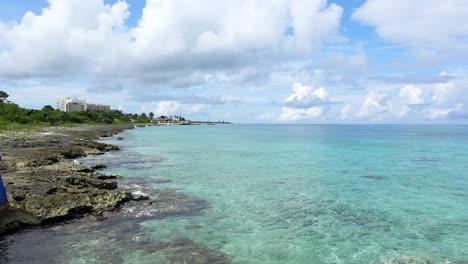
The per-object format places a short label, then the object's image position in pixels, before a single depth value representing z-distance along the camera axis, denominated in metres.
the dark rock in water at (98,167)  35.62
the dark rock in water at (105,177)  27.88
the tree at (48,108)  175.45
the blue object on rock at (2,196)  15.58
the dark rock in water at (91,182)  23.73
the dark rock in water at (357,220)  19.27
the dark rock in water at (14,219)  15.69
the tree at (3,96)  139.62
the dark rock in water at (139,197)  22.26
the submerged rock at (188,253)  13.73
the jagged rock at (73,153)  42.91
